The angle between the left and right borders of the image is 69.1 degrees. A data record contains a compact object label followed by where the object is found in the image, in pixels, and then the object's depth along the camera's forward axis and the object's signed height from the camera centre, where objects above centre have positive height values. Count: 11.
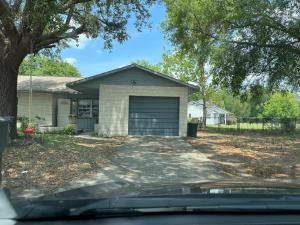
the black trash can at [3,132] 3.74 -0.31
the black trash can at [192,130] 11.95 -0.69
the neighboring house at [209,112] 36.85 +1.14
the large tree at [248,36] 9.34 +3.88
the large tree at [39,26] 6.46 +2.99
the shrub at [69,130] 11.95 -0.81
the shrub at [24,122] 9.66 -0.36
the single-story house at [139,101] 11.80 +0.84
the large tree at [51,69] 30.14 +7.42
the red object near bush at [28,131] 7.92 -0.61
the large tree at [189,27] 11.05 +4.81
